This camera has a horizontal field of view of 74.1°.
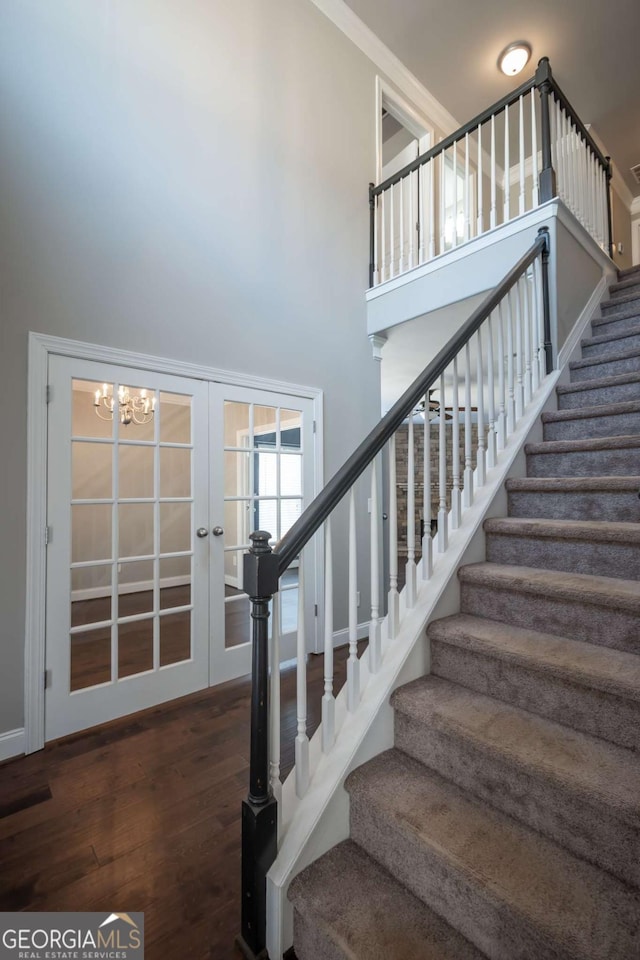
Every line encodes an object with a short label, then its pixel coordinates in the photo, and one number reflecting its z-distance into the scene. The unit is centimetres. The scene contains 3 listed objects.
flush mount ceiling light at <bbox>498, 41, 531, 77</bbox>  390
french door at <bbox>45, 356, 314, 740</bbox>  209
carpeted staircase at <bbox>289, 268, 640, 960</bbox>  88
